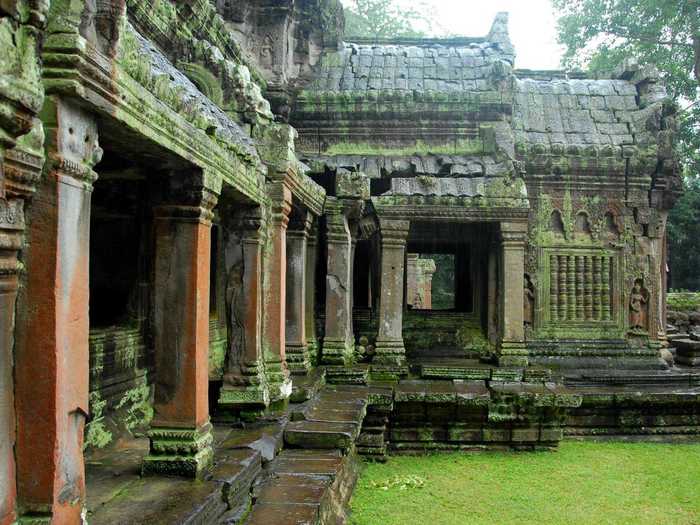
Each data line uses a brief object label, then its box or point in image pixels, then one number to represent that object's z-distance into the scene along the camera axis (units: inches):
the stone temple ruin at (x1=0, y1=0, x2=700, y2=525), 103.3
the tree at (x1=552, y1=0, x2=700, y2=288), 780.0
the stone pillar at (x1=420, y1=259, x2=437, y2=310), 920.9
